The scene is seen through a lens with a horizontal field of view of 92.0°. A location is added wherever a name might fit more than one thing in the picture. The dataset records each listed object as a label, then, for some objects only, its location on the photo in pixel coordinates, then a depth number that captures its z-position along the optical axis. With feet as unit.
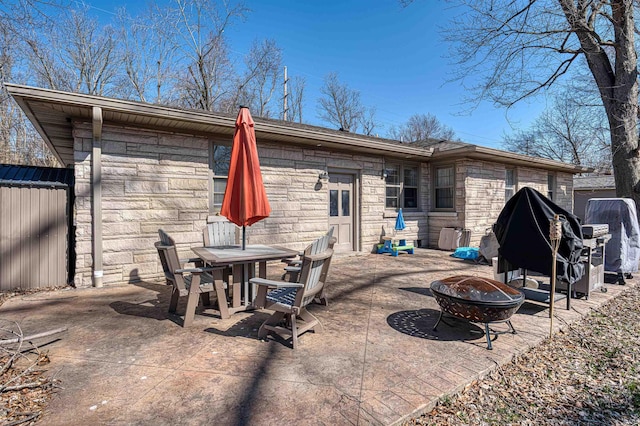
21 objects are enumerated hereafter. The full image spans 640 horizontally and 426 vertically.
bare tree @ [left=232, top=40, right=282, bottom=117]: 65.26
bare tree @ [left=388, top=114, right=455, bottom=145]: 102.32
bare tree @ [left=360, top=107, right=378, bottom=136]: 90.53
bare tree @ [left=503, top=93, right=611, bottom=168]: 77.41
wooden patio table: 11.89
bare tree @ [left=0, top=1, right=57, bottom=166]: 13.67
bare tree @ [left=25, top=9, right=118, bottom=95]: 47.60
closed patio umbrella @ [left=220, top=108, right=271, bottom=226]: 12.97
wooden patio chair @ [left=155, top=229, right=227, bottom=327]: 11.01
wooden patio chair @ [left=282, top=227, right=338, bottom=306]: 11.43
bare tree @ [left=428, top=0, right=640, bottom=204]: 23.16
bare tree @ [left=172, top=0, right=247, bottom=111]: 54.49
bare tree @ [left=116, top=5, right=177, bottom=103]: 53.72
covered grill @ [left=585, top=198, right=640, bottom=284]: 18.79
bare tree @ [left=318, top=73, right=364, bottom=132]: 87.97
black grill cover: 12.43
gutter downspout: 16.58
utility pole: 68.23
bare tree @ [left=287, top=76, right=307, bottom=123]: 76.28
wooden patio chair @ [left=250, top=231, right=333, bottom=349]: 9.34
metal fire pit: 9.34
